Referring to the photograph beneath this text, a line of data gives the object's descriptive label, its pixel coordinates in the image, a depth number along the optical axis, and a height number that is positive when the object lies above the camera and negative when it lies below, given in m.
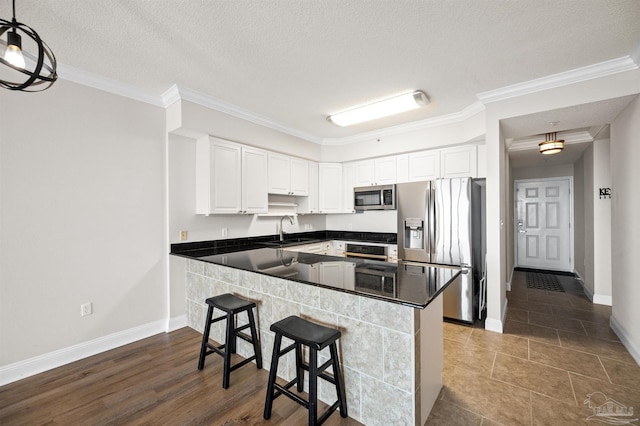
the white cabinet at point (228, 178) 3.42 +0.48
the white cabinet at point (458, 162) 3.74 +0.71
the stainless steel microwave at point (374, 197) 4.40 +0.27
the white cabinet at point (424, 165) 4.03 +0.71
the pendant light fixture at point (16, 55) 1.16 +0.69
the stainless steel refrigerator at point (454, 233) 3.44 -0.26
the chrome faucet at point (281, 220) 4.61 -0.13
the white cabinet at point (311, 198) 4.89 +0.29
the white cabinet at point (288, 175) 4.22 +0.63
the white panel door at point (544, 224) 6.03 -0.27
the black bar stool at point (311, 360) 1.65 -0.91
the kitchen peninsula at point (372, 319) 1.61 -0.71
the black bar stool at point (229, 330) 2.21 -0.97
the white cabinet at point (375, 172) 4.48 +0.70
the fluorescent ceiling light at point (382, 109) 3.15 +1.29
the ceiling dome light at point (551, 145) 3.93 +0.97
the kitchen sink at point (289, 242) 4.22 -0.45
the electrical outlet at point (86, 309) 2.69 -0.91
